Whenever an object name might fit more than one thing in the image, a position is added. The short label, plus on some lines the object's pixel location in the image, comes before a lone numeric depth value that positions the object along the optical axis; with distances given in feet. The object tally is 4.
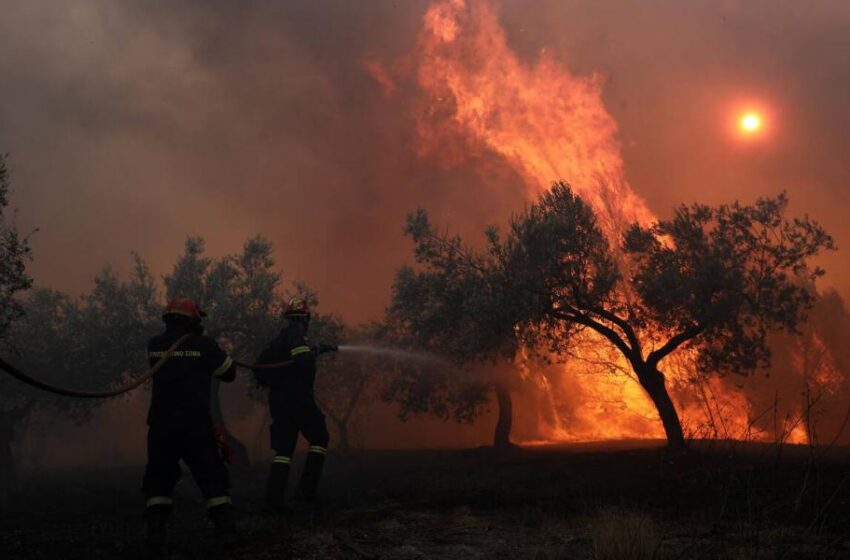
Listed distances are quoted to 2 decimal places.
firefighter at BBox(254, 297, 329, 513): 31.35
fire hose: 13.42
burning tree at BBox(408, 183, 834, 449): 57.88
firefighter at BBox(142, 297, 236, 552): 21.44
